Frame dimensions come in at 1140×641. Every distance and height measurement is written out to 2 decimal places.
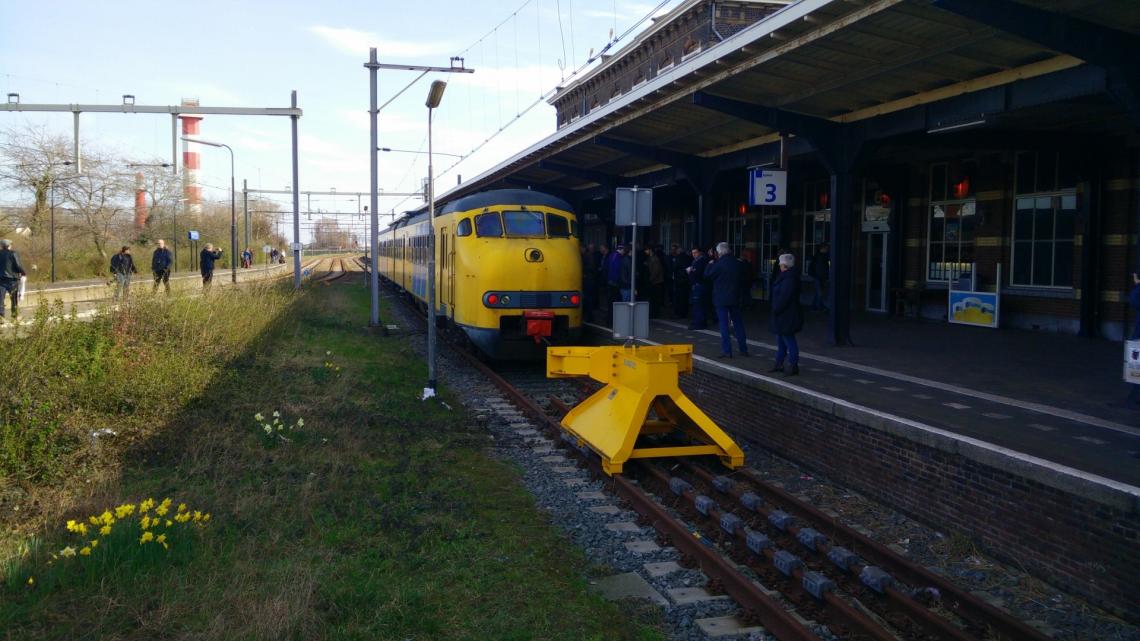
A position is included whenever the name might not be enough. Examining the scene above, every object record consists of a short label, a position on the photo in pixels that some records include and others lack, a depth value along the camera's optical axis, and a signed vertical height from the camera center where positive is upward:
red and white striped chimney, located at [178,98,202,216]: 54.62 +8.35
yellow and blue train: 14.37 -0.03
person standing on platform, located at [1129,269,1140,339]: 8.20 -0.21
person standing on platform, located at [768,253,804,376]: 10.64 -0.48
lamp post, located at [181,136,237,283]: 31.45 +1.64
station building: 9.11 +2.11
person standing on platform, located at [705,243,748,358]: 12.26 -0.24
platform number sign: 13.33 +1.33
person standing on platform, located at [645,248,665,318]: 17.98 +0.01
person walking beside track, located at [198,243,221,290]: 23.06 +0.21
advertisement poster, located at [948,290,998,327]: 15.58 -0.60
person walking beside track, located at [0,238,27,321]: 16.67 -0.08
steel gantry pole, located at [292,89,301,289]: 24.89 +1.36
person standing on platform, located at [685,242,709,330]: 16.12 -0.31
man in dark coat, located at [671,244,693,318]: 18.48 -0.20
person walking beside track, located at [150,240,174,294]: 20.09 +0.20
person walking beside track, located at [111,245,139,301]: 19.33 +0.09
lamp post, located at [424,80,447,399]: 12.53 +0.03
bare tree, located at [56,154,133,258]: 39.75 +3.04
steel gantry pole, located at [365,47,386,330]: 19.86 +2.35
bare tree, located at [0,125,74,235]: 36.94 +3.89
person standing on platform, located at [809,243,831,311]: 18.27 +0.08
